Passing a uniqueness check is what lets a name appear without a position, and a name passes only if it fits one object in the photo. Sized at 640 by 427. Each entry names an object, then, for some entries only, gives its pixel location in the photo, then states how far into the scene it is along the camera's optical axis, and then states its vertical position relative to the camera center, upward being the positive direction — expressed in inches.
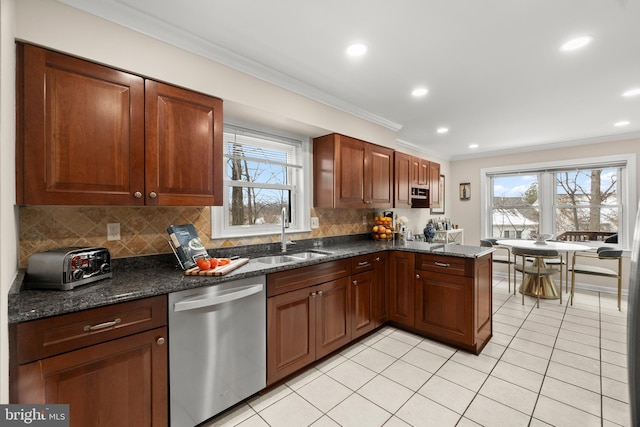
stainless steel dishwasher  62.7 -32.7
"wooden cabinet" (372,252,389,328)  117.3 -32.5
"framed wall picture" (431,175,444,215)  223.7 +6.1
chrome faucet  106.2 -9.4
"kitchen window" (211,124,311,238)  102.2 +11.7
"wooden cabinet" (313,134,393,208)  118.6 +17.5
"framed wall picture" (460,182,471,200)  230.1 +17.0
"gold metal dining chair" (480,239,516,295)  176.3 -21.0
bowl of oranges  146.9 -8.9
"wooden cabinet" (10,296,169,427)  46.6 -27.5
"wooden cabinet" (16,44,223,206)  56.4 +17.5
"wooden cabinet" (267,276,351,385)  81.5 -36.1
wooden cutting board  69.4 -14.6
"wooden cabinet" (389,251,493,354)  101.3 -32.9
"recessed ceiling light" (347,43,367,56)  81.0 +47.7
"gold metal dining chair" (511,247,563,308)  148.5 -32.2
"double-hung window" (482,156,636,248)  172.6 +7.3
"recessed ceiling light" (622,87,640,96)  108.2 +46.1
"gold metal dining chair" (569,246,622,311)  146.4 -32.2
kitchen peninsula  48.4 -24.3
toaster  55.3 -11.1
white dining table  158.3 -40.4
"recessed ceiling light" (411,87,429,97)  110.1 +47.7
